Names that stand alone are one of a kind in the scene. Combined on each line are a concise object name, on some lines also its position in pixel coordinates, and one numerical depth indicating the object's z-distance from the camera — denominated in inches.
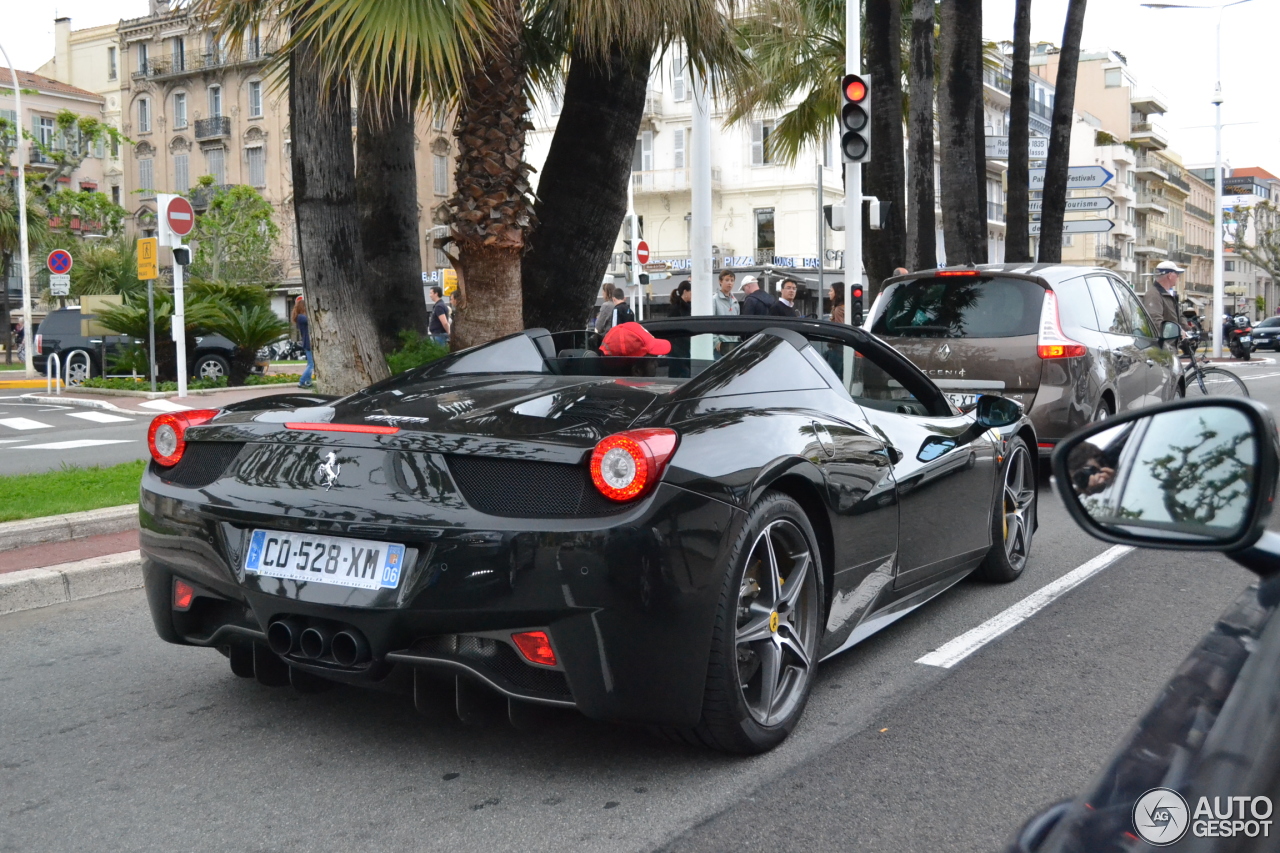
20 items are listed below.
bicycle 528.7
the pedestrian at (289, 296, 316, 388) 878.0
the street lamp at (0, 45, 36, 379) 1310.3
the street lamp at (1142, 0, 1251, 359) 1750.7
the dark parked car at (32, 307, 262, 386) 999.6
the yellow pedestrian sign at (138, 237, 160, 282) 765.3
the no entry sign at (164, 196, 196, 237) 740.0
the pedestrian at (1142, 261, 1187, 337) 550.9
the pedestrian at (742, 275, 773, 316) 625.3
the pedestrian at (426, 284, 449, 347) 869.3
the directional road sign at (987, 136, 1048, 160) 922.6
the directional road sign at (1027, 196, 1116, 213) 978.1
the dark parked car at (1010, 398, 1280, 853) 48.8
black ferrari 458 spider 127.5
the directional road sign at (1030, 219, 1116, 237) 1089.4
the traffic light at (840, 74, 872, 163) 534.0
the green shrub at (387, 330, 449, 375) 427.5
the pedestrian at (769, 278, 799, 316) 591.5
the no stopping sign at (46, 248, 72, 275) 978.7
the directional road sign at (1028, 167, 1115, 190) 978.7
